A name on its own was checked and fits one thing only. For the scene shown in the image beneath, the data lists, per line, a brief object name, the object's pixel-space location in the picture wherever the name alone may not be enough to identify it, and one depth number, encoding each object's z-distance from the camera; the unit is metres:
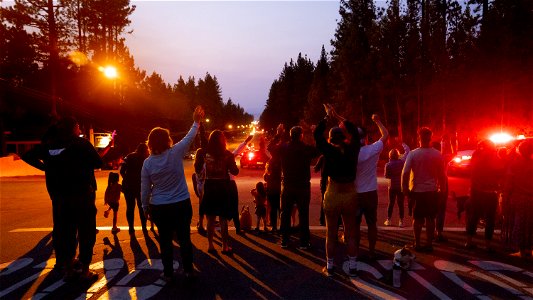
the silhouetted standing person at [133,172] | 8.42
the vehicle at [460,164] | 20.25
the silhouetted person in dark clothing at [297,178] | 7.38
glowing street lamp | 29.00
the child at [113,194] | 9.08
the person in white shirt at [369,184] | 6.36
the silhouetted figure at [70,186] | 5.71
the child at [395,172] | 8.97
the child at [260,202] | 8.99
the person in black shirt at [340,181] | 5.85
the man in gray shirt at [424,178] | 7.04
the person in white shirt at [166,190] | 5.48
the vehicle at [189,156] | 49.43
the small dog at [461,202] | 8.93
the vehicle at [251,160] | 30.91
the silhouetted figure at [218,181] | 6.94
